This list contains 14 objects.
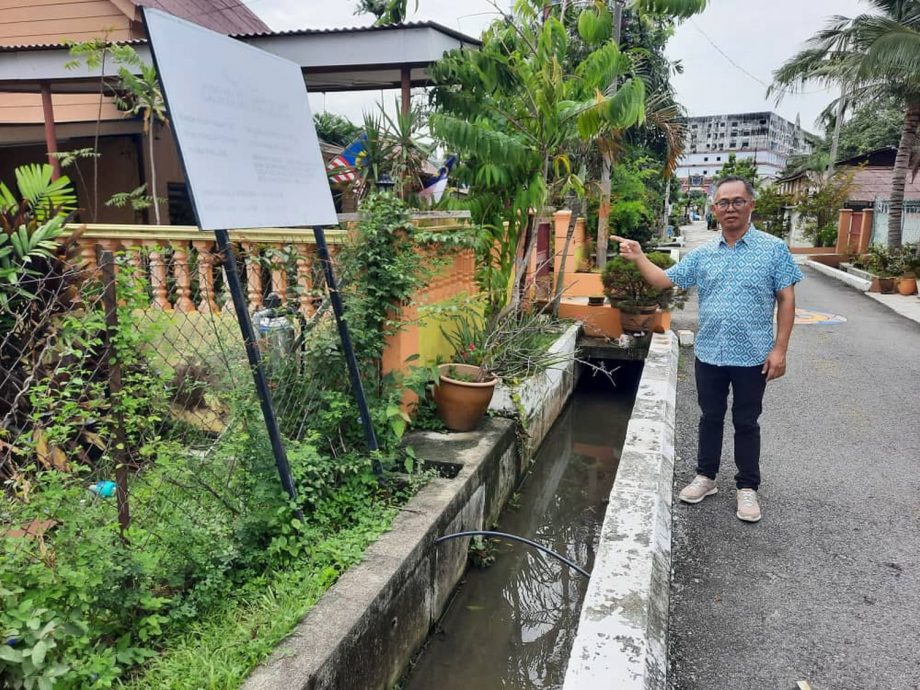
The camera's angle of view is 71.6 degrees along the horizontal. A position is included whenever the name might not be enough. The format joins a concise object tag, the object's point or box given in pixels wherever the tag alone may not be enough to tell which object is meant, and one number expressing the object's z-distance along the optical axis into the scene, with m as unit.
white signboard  2.36
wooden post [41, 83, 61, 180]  7.72
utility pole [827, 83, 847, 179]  23.45
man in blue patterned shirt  3.56
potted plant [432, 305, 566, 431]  4.68
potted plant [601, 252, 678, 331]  8.39
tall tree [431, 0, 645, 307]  5.53
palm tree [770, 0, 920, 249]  14.87
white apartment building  98.81
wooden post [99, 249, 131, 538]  2.32
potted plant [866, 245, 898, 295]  15.07
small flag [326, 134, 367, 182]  7.44
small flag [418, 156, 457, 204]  7.33
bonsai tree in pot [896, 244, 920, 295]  14.65
